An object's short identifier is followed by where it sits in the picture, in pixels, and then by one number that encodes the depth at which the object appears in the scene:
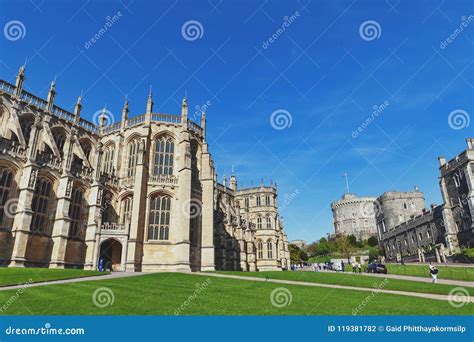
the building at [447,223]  46.16
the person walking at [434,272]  21.12
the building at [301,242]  133.57
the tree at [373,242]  95.61
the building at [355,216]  115.44
